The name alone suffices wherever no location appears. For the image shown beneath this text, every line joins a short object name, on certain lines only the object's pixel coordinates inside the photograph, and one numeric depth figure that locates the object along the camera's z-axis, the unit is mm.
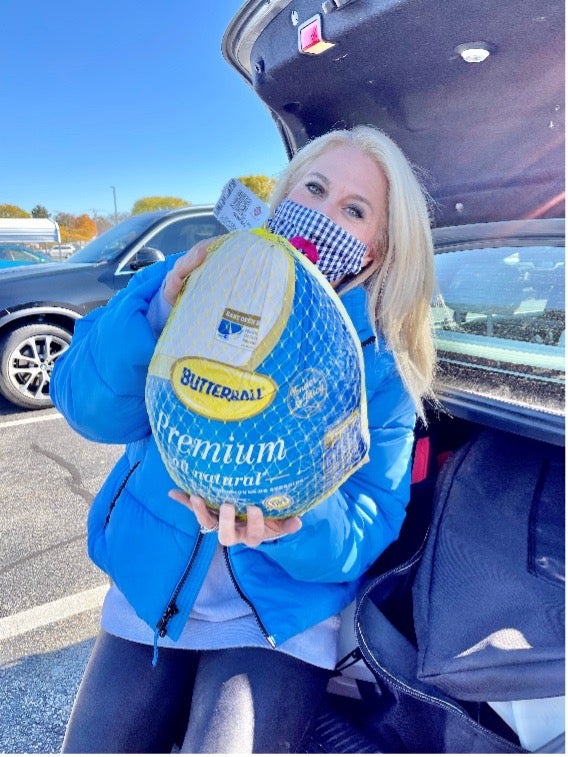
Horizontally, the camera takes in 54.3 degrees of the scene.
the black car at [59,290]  4617
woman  1225
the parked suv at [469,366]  1101
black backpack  1048
